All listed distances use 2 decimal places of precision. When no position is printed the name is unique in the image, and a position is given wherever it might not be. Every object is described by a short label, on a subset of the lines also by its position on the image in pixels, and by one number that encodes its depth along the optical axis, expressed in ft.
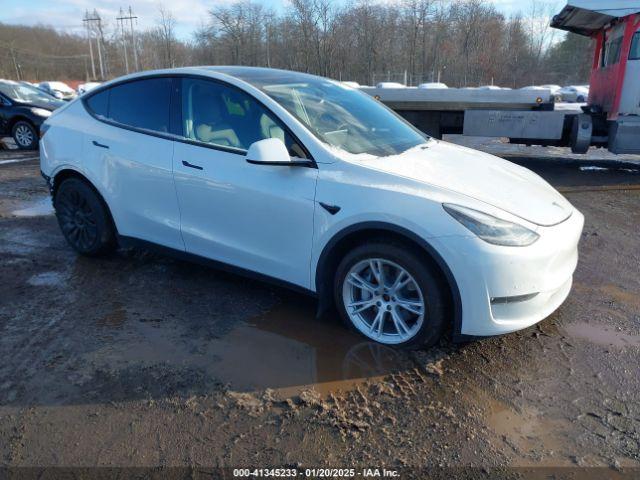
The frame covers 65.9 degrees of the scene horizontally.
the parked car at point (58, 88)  141.08
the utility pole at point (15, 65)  262.51
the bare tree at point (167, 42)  243.32
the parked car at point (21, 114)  39.78
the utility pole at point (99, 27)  260.83
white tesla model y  9.35
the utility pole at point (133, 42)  249.73
